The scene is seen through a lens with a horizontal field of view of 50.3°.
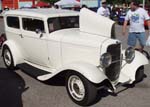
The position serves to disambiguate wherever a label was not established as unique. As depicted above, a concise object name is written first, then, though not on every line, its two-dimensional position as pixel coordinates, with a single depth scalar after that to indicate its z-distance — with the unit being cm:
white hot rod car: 296
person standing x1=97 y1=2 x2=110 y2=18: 705
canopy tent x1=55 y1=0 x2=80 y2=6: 1466
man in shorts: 454
